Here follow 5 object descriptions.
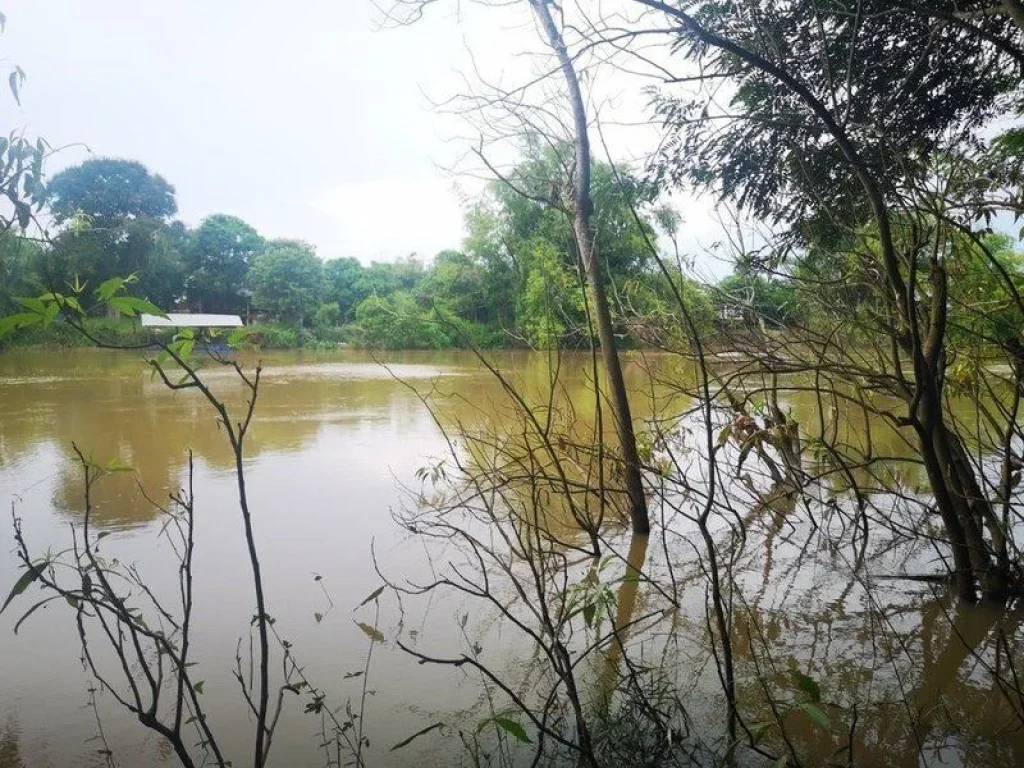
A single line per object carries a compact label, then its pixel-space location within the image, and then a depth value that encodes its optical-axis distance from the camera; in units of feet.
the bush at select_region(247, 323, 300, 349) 80.42
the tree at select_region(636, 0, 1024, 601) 7.14
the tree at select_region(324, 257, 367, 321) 102.05
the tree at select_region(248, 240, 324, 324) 87.92
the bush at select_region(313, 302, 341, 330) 90.09
